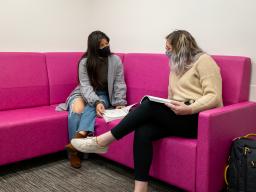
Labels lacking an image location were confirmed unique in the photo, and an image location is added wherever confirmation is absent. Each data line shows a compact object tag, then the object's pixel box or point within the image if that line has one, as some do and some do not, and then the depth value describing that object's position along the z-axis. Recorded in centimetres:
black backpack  181
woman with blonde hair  194
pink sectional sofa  188
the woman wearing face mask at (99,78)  271
